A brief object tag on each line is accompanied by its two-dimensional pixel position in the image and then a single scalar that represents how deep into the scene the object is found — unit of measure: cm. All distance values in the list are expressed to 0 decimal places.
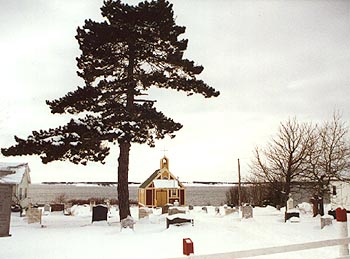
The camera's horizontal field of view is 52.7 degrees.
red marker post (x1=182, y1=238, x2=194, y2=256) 371
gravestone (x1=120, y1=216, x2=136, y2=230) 1202
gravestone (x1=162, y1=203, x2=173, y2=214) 2088
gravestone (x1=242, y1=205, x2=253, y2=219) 1659
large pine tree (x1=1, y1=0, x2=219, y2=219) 1298
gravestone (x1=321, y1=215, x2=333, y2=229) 1264
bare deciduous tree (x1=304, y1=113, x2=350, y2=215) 1791
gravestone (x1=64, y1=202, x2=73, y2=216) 2189
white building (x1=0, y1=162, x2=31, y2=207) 2280
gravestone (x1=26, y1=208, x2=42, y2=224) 1487
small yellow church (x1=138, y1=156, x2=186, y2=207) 3005
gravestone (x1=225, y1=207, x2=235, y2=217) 2079
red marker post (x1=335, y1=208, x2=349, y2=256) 533
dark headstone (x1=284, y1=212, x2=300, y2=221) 1531
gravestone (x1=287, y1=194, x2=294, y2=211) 1834
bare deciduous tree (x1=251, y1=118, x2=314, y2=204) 1983
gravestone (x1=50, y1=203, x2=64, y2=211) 2388
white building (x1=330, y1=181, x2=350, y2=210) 2267
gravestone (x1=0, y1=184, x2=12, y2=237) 1120
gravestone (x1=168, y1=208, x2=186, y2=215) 1476
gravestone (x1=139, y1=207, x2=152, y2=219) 1619
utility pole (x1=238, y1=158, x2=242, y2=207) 2597
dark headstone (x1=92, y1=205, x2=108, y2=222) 1423
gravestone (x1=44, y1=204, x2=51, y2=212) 2268
